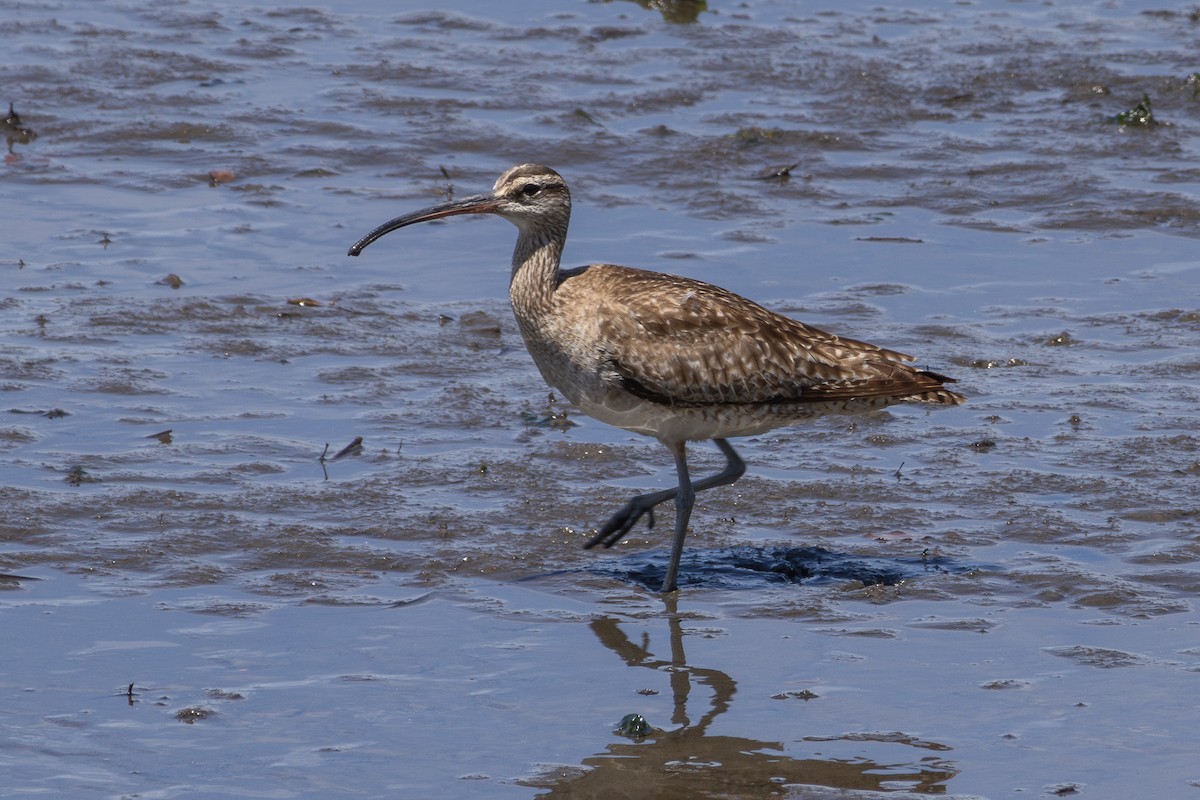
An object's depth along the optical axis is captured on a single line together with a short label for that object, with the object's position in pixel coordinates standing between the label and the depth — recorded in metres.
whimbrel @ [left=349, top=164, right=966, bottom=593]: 14.80
